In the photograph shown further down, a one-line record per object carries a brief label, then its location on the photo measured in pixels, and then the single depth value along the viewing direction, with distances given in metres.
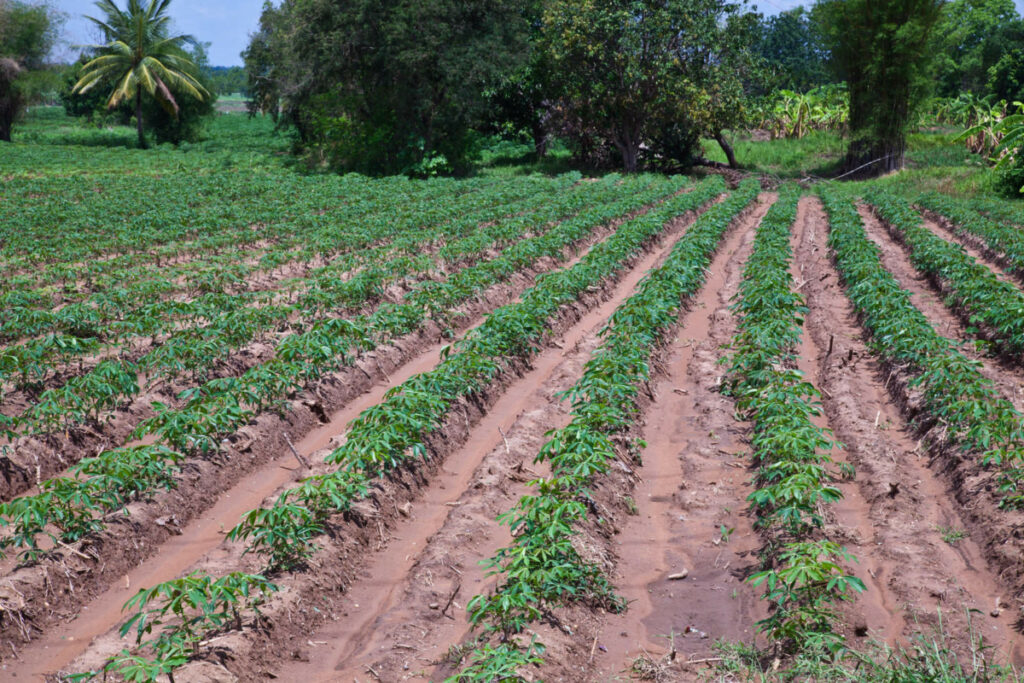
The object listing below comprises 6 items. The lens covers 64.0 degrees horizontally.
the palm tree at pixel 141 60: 41.91
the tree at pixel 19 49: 42.88
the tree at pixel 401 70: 29.44
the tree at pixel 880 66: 30.56
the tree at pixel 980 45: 39.19
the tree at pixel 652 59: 30.02
